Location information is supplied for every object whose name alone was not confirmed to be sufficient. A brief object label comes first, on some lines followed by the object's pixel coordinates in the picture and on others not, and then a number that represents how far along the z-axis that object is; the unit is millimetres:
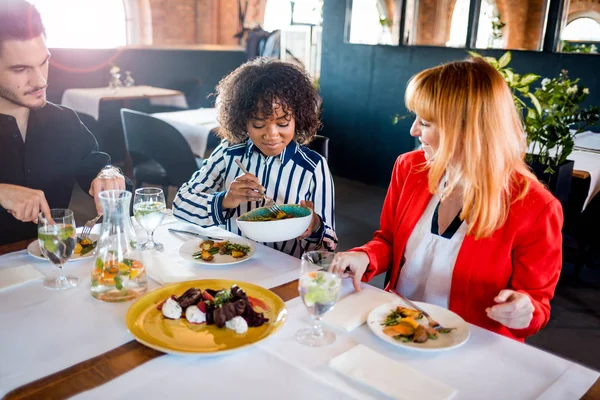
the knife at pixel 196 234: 1493
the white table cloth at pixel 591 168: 2740
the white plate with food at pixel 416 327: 951
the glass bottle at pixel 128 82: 5591
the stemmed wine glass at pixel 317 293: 921
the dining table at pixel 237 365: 823
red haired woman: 1195
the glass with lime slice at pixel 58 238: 1118
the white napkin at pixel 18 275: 1166
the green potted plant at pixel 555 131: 2488
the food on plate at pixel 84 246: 1354
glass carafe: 1087
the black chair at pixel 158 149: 3266
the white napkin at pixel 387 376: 806
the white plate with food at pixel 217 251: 1332
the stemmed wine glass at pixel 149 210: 1363
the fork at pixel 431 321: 1005
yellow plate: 915
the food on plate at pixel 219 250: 1353
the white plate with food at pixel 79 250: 1325
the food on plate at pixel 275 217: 1449
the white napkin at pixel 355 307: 1021
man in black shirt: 1585
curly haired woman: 1626
